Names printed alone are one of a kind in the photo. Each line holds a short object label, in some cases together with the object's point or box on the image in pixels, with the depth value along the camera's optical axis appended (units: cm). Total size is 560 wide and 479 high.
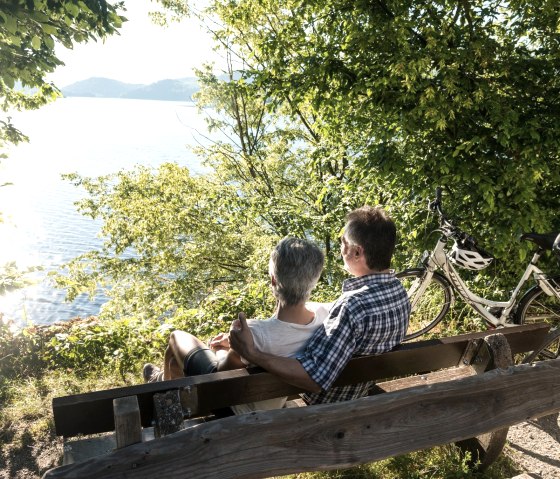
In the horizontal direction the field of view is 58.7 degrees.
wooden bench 167
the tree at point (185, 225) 1523
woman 250
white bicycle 440
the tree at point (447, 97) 525
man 233
